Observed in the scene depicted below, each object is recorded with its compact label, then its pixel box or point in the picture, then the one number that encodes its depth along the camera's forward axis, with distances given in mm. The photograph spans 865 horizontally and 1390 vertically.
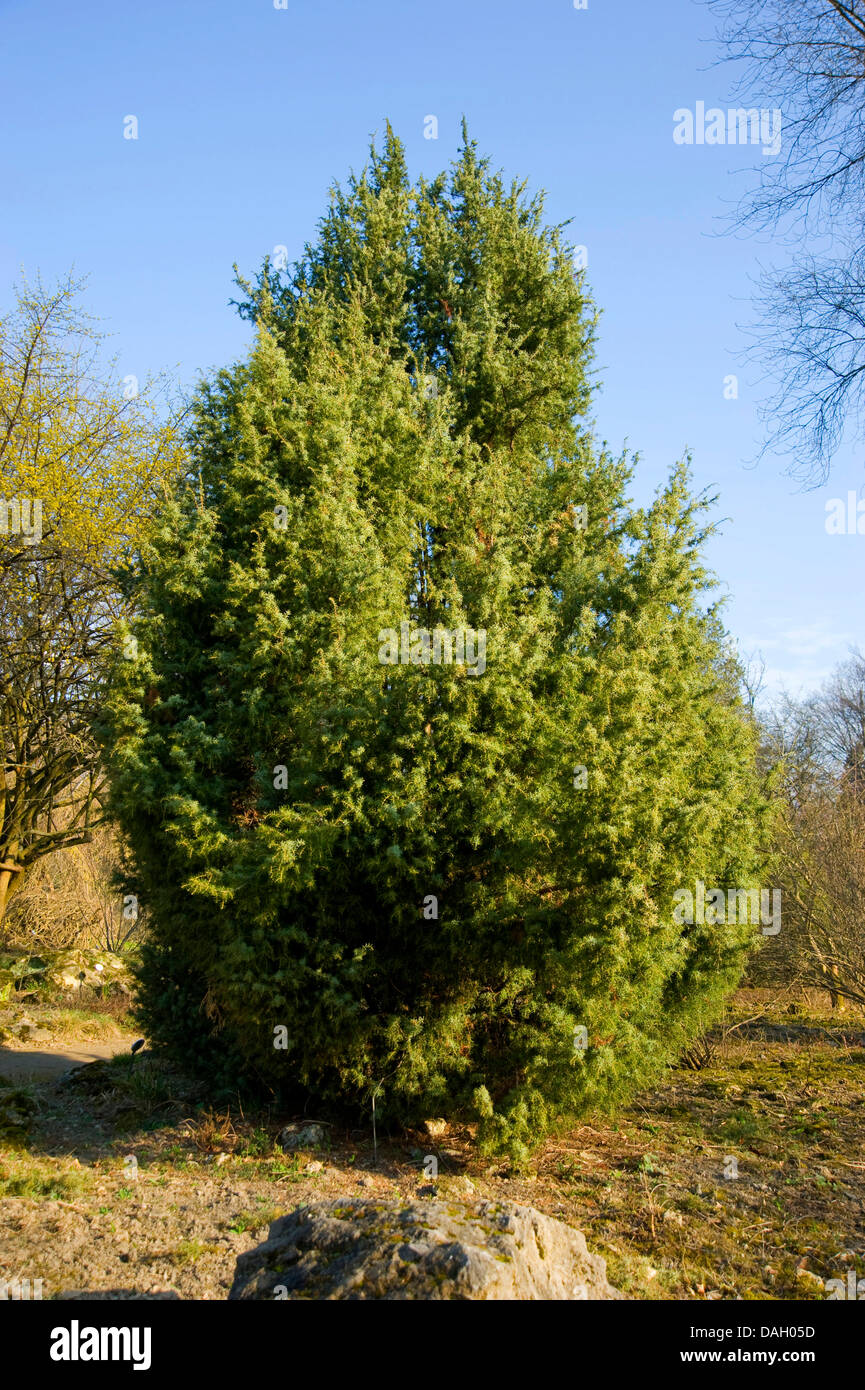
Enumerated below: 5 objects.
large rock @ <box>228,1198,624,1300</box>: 3197
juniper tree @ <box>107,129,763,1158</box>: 7098
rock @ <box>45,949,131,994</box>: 19500
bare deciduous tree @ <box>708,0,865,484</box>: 7320
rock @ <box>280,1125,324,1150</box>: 7855
